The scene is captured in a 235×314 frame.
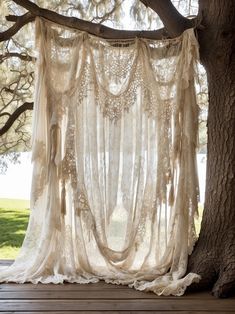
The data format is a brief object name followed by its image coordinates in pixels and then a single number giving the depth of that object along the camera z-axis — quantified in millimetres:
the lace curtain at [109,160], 2254
